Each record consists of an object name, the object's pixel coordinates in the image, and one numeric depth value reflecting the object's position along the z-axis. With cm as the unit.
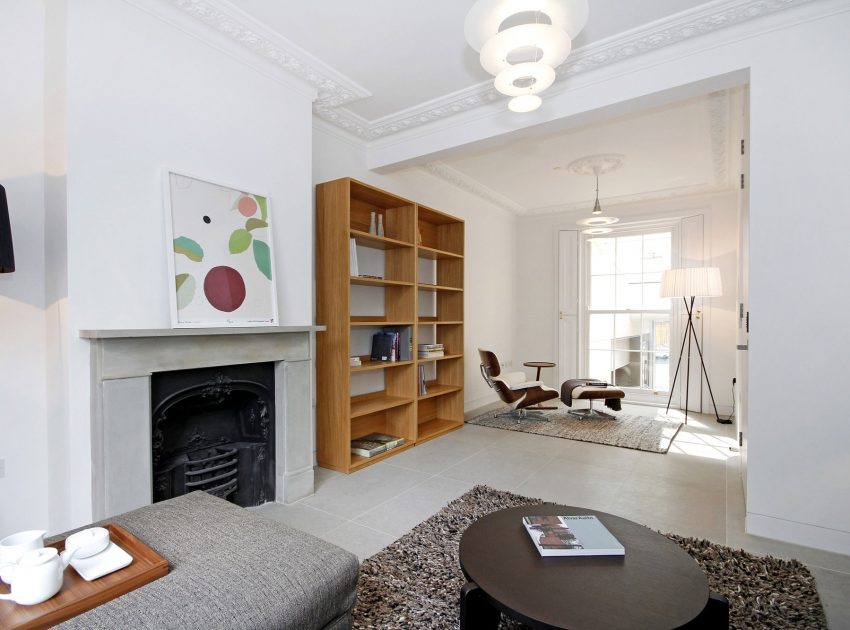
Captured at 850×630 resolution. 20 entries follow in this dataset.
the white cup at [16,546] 117
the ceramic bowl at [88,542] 127
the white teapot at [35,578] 108
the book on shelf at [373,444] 368
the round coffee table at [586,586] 118
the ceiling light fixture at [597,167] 481
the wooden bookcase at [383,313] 345
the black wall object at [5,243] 173
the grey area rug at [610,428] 427
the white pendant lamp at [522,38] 184
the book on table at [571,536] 148
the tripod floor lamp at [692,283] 493
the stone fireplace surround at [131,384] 202
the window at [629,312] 626
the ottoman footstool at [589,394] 513
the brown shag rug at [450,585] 171
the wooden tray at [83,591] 104
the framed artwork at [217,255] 239
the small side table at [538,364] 569
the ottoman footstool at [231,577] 109
